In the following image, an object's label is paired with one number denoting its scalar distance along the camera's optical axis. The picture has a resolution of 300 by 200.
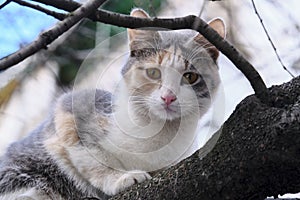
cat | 1.55
